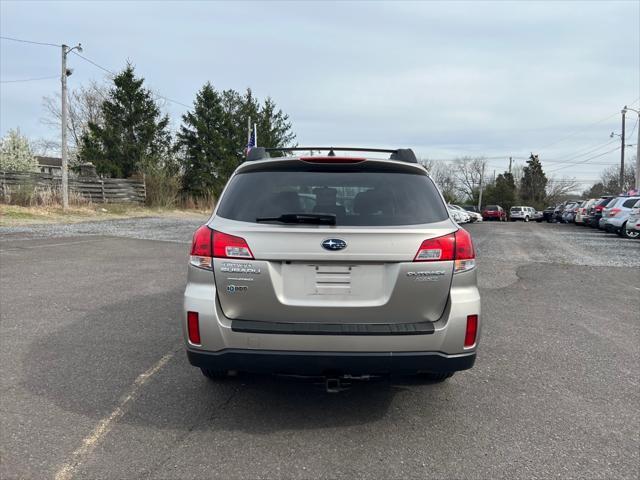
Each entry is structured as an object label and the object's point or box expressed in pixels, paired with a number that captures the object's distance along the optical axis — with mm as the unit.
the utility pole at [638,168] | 32956
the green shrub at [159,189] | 33594
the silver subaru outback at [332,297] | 2846
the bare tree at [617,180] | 72375
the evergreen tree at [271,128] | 49384
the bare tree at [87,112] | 53506
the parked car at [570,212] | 34344
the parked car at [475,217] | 39834
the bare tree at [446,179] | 101938
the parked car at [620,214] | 19438
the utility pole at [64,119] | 24109
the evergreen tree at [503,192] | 80938
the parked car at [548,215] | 46881
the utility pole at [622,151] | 44331
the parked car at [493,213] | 51469
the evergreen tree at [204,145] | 40156
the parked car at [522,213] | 53344
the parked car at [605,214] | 20719
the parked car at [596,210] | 25281
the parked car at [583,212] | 27591
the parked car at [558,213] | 40706
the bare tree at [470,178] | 100562
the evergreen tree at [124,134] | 34906
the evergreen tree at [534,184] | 85044
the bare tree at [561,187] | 93875
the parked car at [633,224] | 18203
